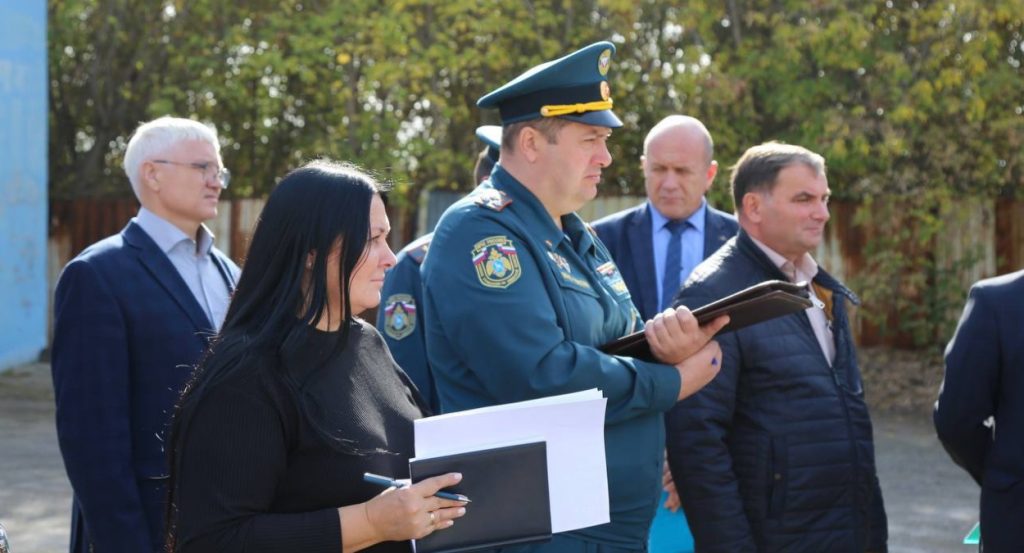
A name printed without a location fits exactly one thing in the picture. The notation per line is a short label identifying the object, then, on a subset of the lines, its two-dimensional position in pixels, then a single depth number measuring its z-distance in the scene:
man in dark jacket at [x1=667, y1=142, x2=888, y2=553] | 3.95
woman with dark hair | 2.44
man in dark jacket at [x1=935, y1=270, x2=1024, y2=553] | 3.49
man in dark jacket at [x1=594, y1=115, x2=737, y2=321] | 5.48
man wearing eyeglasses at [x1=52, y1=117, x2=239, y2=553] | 3.72
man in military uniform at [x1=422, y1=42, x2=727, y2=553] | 3.14
